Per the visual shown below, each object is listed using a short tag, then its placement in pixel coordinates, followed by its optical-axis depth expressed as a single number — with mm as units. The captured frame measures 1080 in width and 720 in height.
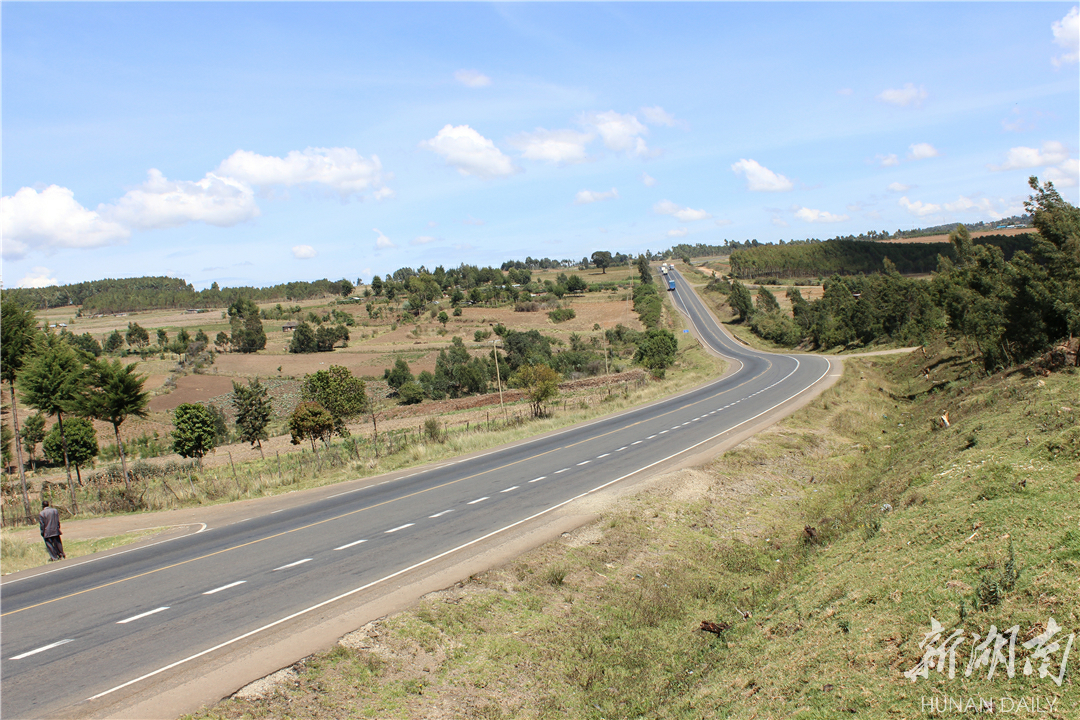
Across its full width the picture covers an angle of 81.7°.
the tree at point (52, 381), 27188
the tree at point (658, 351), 69562
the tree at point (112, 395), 28750
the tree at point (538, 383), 43250
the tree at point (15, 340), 25859
